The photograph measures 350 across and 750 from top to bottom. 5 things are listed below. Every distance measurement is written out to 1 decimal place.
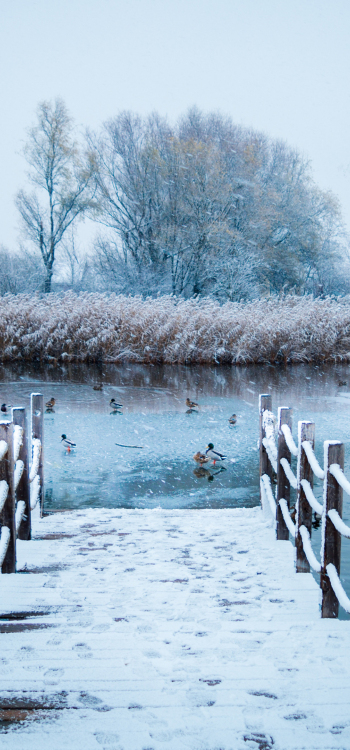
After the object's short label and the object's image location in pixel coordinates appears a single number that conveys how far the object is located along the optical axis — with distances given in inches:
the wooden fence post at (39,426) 228.1
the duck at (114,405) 455.2
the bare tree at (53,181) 1208.8
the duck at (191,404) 455.2
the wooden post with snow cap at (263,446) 226.1
